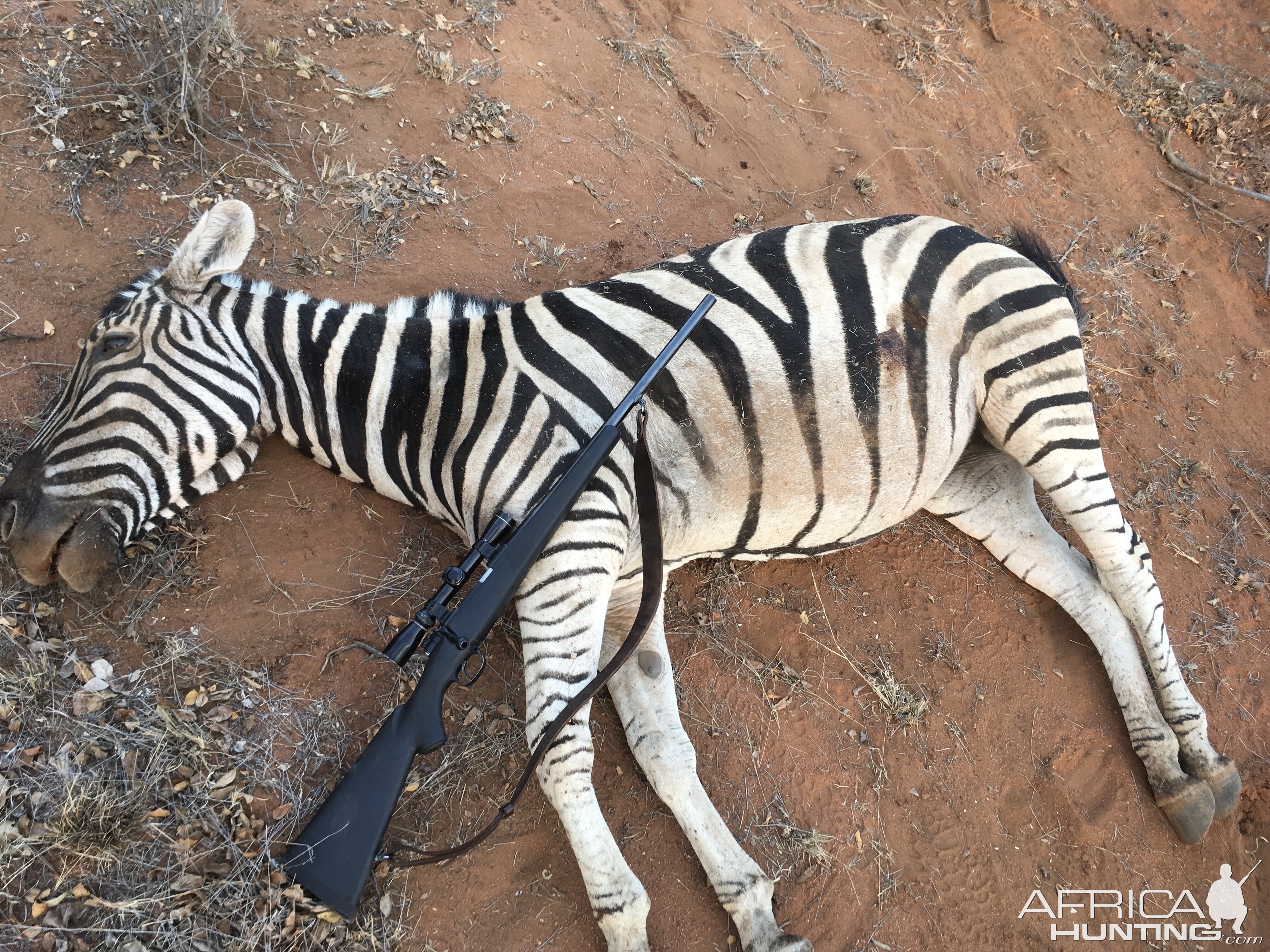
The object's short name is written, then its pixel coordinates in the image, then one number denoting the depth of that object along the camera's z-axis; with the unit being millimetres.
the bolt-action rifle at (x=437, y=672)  2408
